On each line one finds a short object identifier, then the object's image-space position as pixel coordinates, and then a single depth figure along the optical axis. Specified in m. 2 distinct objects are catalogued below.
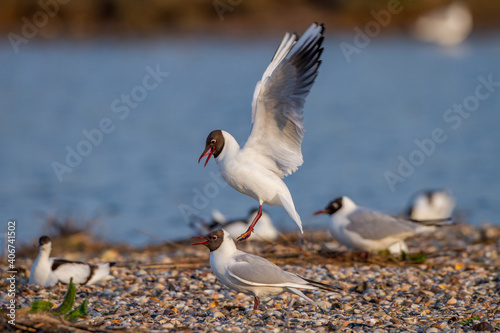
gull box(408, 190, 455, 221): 20.86
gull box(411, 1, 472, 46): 55.31
